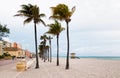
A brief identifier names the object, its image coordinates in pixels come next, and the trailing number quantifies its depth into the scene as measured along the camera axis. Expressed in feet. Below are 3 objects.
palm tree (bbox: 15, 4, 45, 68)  43.00
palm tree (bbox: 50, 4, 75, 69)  41.83
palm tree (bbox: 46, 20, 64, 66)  58.28
